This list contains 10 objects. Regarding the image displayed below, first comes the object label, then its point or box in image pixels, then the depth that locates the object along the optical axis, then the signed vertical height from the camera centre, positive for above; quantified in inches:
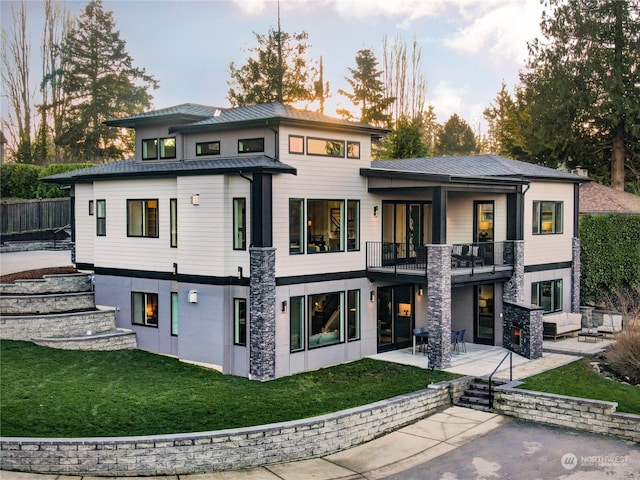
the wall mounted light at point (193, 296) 708.7 -78.8
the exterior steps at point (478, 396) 634.2 -173.7
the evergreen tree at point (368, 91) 2065.7 +422.3
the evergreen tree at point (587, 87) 1344.7 +289.0
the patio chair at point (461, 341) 792.9 -146.4
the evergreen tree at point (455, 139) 2434.8 +314.0
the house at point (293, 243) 686.5 -24.2
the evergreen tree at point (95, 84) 1811.0 +395.0
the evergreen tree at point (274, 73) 1904.5 +443.2
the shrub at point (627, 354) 667.4 -138.9
